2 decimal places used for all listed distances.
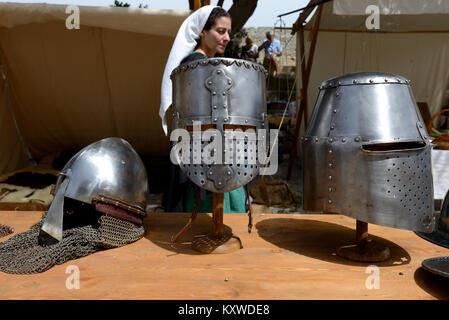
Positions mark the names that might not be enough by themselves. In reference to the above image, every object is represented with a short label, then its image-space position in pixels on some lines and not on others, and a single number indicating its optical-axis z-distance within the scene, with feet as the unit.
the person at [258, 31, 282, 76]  24.18
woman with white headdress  5.88
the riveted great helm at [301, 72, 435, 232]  3.68
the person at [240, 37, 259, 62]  22.36
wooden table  3.32
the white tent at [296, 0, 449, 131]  17.43
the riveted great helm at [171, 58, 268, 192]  3.94
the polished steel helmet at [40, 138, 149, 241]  4.45
